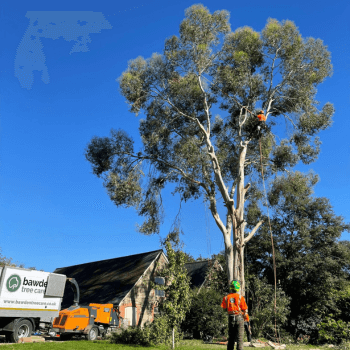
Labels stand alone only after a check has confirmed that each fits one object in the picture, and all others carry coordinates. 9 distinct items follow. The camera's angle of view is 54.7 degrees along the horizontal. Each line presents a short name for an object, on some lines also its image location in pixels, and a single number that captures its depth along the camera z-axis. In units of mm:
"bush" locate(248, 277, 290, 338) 21672
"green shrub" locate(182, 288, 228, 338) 21859
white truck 15531
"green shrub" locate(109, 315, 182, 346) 15547
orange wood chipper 18156
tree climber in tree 17500
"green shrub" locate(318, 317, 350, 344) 10905
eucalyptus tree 21125
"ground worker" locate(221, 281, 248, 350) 9141
